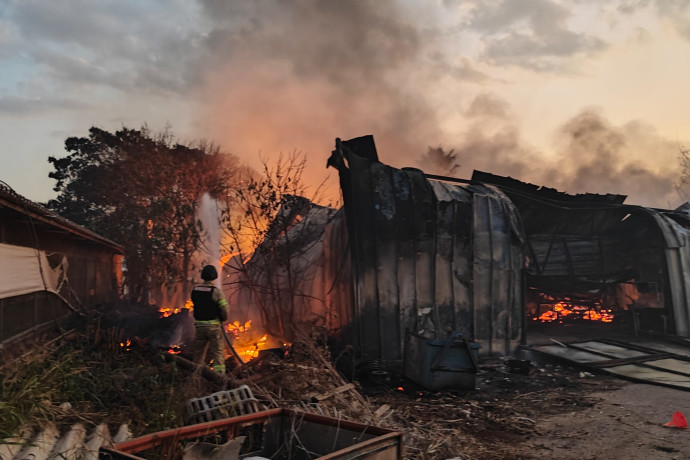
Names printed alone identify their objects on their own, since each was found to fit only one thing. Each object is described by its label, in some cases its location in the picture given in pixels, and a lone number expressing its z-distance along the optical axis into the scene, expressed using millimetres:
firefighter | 8070
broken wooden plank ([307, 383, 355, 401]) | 6796
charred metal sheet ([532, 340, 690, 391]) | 9578
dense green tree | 19047
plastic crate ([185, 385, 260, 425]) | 3971
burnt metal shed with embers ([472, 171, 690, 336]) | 14469
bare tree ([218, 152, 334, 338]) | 12484
